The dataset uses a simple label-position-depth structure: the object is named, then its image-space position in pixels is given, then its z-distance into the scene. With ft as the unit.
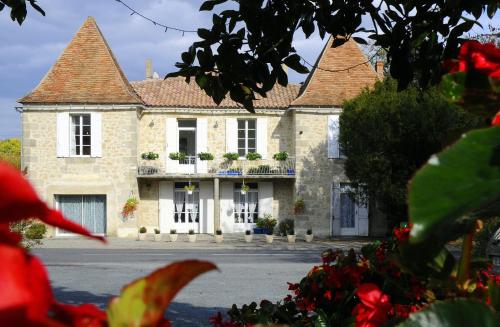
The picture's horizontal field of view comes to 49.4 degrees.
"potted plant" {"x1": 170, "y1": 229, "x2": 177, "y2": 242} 65.41
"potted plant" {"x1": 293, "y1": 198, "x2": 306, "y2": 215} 67.46
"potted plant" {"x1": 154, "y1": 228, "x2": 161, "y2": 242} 65.82
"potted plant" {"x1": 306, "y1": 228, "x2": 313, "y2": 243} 64.49
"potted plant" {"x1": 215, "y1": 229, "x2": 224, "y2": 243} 63.70
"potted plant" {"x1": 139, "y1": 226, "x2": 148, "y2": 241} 65.49
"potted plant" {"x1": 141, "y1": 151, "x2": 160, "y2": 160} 68.64
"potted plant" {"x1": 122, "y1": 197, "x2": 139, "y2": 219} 66.44
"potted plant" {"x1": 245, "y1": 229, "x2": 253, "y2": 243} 64.34
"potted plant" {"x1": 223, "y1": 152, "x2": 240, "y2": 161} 69.10
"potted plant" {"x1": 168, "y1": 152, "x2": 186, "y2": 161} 68.95
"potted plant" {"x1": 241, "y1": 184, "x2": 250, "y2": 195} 70.03
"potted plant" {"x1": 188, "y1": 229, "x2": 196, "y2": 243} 64.28
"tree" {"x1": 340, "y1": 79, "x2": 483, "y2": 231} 55.62
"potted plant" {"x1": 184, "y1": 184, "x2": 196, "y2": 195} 69.75
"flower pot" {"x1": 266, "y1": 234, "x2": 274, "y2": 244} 63.93
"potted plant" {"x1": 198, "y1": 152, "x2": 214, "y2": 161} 68.80
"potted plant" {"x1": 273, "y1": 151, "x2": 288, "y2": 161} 68.80
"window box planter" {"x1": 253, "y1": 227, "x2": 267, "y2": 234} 70.75
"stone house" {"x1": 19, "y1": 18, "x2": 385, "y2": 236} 66.85
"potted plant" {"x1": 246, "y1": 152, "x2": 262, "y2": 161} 69.00
